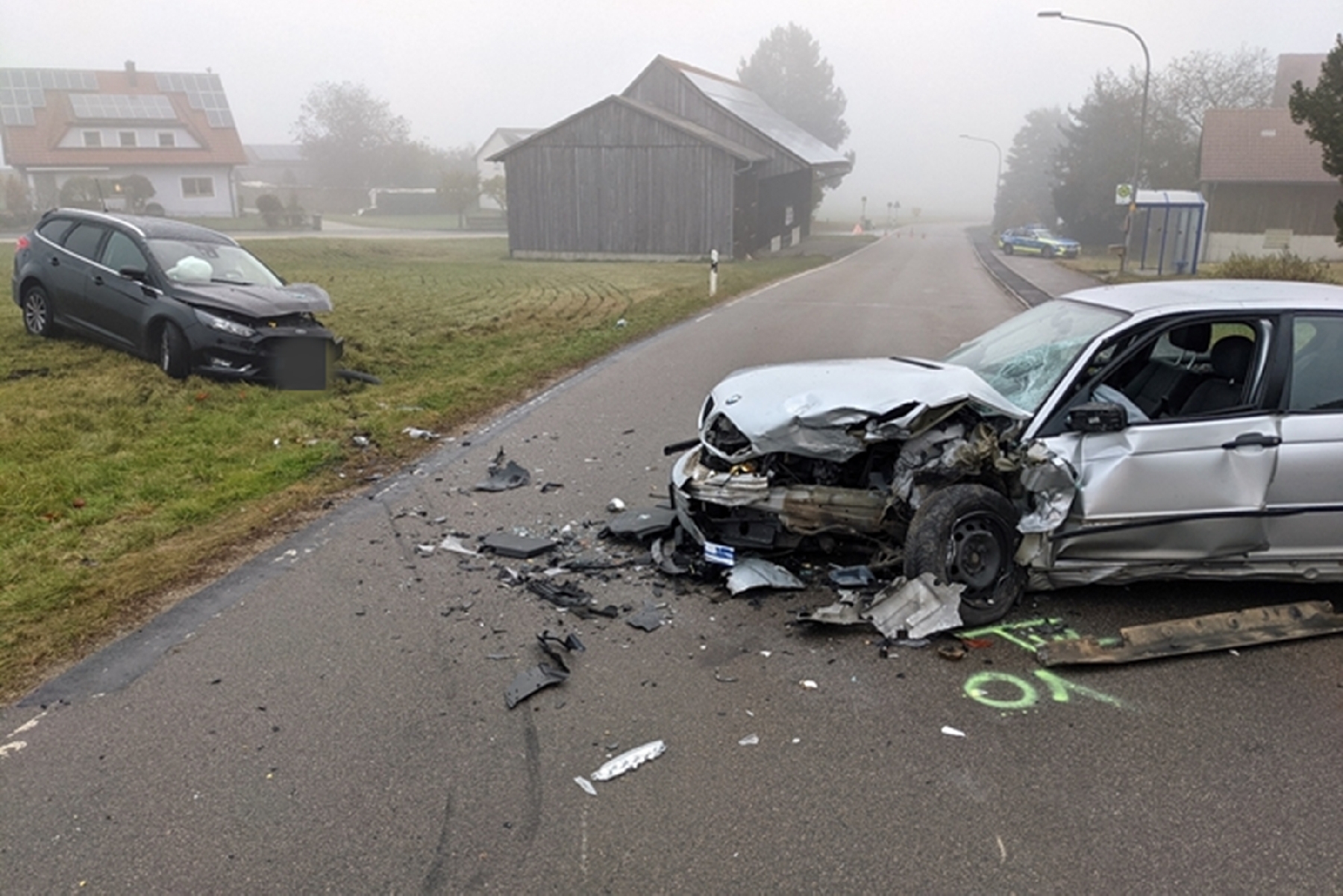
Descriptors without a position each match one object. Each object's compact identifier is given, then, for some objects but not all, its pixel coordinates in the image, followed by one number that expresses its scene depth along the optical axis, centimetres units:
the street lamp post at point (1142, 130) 2717
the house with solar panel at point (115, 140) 6144
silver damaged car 483
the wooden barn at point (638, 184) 3484
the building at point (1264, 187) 4059
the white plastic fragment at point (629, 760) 365
